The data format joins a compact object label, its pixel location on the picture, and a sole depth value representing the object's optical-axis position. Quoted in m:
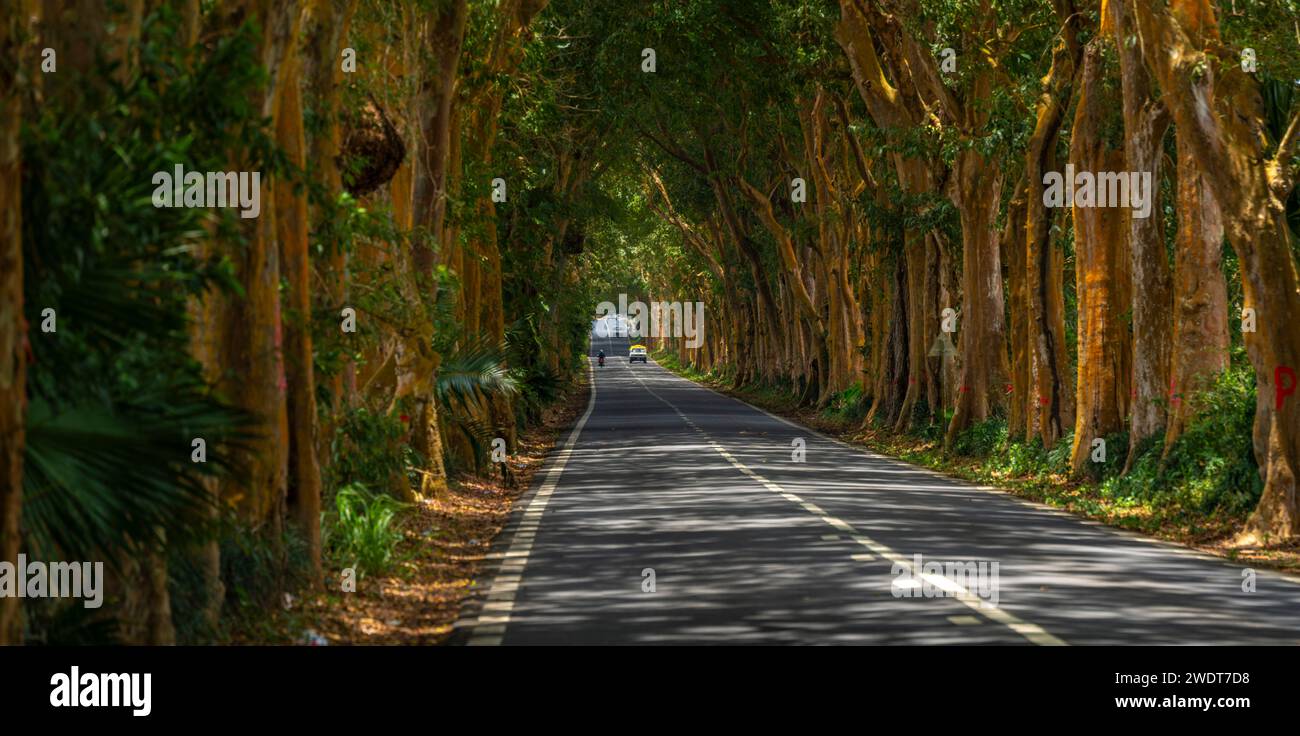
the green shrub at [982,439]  32.56
